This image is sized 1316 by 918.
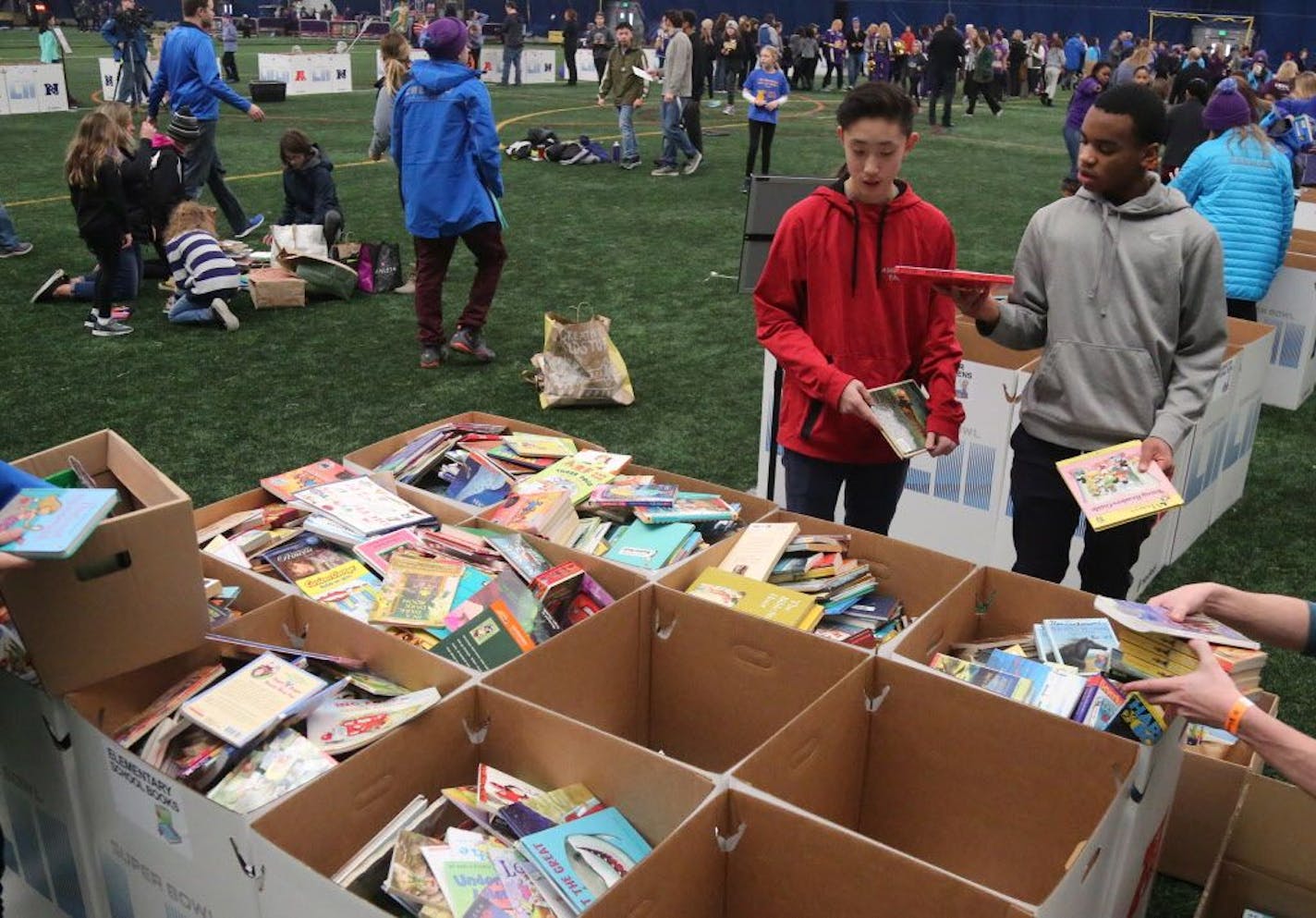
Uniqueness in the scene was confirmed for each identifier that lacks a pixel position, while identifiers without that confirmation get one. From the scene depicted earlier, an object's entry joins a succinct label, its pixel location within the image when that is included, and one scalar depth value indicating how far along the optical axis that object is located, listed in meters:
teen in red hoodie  2.97
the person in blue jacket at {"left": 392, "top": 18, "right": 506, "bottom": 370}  6.02
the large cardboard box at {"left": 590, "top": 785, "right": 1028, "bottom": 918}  1.83
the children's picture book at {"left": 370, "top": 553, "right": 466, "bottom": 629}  2.71
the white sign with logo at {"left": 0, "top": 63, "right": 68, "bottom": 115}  16.38
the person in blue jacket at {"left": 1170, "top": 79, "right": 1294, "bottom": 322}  5.79
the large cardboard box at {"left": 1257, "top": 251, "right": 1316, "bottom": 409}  6.30
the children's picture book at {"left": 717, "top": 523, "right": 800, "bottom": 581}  2.95
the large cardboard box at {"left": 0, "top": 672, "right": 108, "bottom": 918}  2.45
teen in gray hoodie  2.87
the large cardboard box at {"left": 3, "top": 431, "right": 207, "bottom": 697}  2.17
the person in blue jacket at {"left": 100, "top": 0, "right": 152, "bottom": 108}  17.31
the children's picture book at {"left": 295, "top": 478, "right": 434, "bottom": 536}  3.20
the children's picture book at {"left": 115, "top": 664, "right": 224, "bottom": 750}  2.34
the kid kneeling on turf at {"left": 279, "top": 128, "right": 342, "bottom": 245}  8.27
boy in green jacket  13.03
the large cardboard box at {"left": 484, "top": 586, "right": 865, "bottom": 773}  2.55
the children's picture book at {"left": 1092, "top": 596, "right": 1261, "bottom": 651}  2.14
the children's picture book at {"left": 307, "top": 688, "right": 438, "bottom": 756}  2.25
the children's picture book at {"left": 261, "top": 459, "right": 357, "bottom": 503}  3.39
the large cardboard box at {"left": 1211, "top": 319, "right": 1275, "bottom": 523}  4.82
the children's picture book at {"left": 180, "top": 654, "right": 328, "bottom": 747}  2.24
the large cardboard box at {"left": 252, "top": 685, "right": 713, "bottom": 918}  1.97
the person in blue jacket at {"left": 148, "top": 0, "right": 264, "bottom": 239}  8.82
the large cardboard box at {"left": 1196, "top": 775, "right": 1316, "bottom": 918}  2.67
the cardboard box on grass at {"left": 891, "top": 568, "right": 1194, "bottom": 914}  2.39
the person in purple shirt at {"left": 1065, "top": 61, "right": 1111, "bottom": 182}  11.77
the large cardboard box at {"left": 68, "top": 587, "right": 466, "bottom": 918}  2.08
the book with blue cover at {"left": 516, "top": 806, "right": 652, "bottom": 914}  1.97
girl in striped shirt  7.25
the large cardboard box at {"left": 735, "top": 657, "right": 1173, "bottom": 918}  2.20
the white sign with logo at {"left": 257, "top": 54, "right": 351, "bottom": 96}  20.97
